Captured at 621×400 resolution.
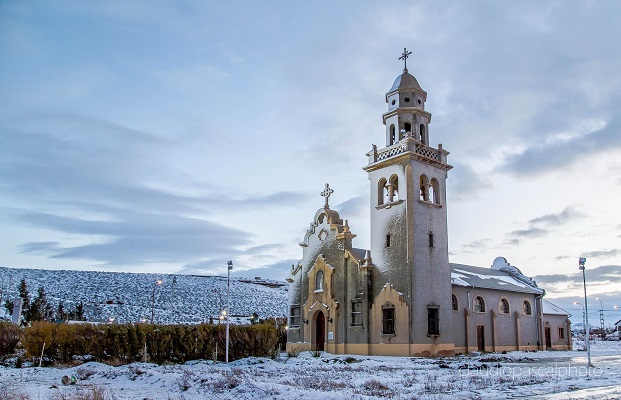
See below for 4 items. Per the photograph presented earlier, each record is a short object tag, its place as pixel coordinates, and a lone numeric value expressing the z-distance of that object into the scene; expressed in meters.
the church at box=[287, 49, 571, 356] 37.41
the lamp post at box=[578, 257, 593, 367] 26.20
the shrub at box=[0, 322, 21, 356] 28.39
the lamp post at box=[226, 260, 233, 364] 28.10
